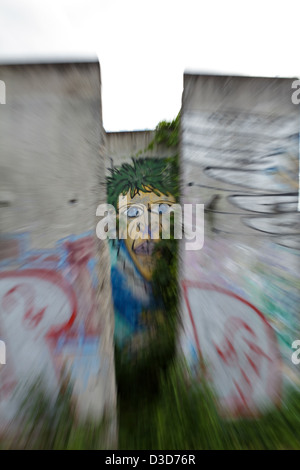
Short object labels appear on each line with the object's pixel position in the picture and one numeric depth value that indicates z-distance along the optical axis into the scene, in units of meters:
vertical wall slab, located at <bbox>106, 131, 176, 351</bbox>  2.92
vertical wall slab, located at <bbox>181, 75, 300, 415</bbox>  1.78
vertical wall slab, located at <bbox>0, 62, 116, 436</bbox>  1.59
